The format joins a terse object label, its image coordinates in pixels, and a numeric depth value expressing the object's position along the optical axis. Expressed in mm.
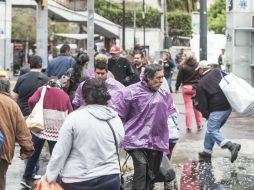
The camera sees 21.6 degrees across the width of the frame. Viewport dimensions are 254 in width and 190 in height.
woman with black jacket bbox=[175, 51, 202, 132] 14609
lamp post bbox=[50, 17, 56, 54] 57609
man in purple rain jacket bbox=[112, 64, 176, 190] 7289
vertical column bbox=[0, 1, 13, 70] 32419
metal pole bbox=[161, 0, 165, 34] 54091
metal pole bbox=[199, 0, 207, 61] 19281
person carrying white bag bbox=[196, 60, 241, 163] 10734
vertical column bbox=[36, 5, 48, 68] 14389
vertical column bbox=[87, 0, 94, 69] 14555
